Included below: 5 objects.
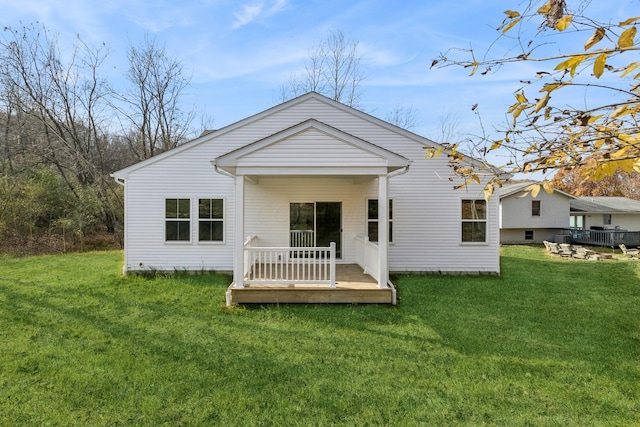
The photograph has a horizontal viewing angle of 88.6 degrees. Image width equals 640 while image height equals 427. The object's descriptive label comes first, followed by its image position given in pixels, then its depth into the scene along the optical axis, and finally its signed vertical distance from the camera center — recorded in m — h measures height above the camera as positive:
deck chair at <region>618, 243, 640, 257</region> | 17.83 -1.95
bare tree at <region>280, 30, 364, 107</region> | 21.27 +10.03
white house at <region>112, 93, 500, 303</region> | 10.01 +0.32
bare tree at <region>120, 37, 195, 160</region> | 21.14 +7.99
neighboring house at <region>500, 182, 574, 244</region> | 22.14 +0.36
